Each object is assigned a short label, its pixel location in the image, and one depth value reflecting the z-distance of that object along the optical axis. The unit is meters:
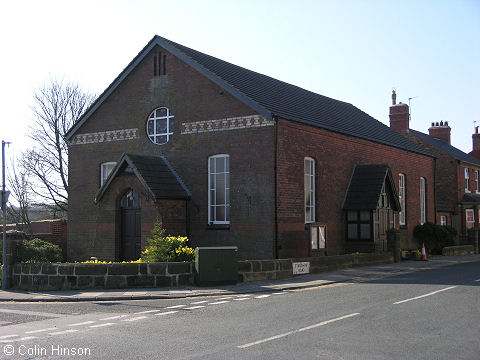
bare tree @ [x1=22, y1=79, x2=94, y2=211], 38.41
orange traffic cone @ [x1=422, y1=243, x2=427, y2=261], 26.30
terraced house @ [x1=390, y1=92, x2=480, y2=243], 39.72
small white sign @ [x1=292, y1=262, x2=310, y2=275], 18.86
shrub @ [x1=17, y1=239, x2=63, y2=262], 17.98
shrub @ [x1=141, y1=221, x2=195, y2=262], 17.48
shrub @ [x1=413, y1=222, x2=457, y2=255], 31.56
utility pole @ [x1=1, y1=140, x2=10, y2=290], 16.83
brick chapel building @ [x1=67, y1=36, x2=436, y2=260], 21.61
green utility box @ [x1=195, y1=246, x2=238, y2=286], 16.45
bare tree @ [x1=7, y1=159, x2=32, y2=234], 34.28
